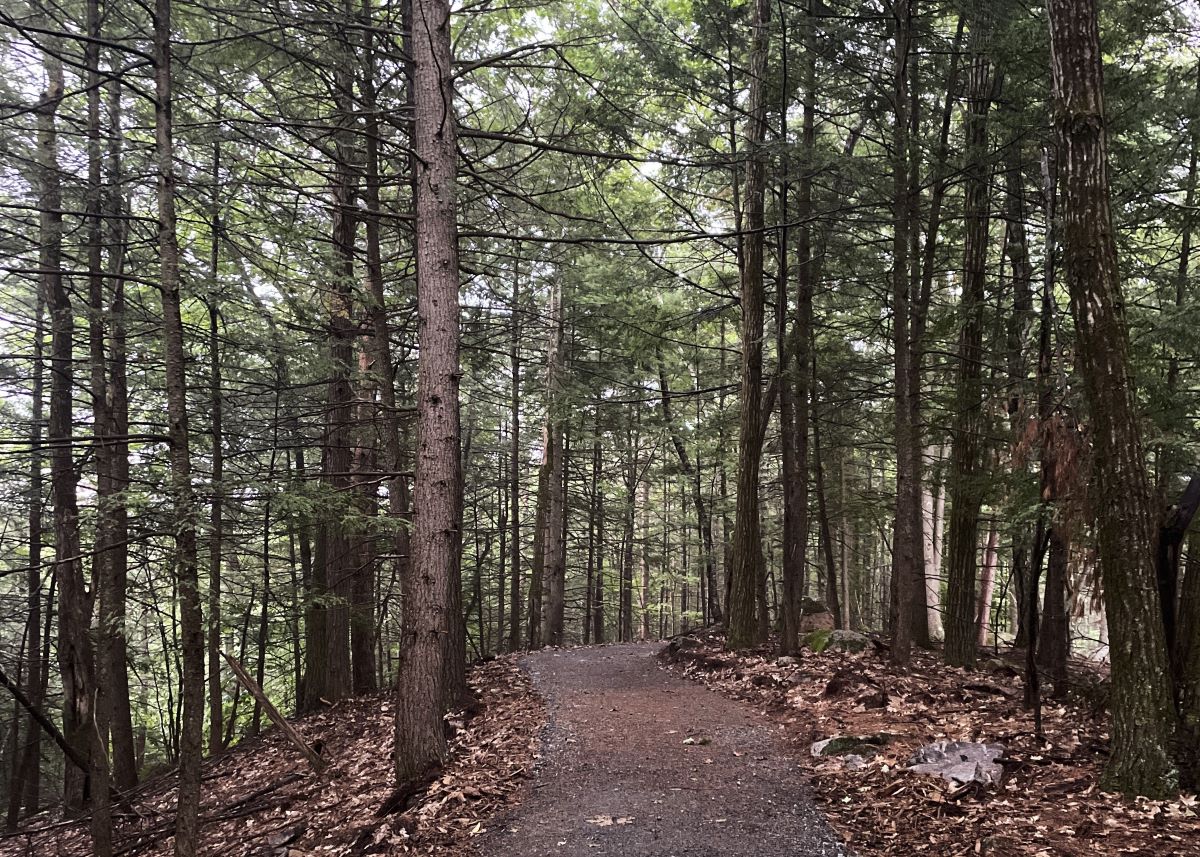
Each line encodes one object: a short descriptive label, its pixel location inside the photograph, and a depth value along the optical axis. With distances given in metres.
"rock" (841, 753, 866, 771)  5.74
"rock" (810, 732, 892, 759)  6.04
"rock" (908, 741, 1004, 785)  5.04
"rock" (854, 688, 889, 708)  7.32
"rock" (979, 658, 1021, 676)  8.96
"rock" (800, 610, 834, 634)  15.48
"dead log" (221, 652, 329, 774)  7.87
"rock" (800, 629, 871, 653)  10.38
